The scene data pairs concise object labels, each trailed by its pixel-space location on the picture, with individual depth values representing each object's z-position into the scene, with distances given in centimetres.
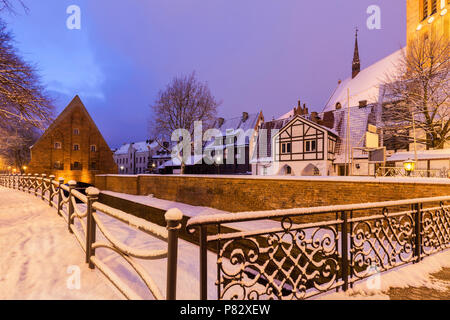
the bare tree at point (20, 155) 3328
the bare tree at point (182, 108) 2453
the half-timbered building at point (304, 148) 2264
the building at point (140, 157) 5203
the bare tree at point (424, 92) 1534
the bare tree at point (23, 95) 695
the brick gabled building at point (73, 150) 2878
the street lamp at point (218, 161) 3048
